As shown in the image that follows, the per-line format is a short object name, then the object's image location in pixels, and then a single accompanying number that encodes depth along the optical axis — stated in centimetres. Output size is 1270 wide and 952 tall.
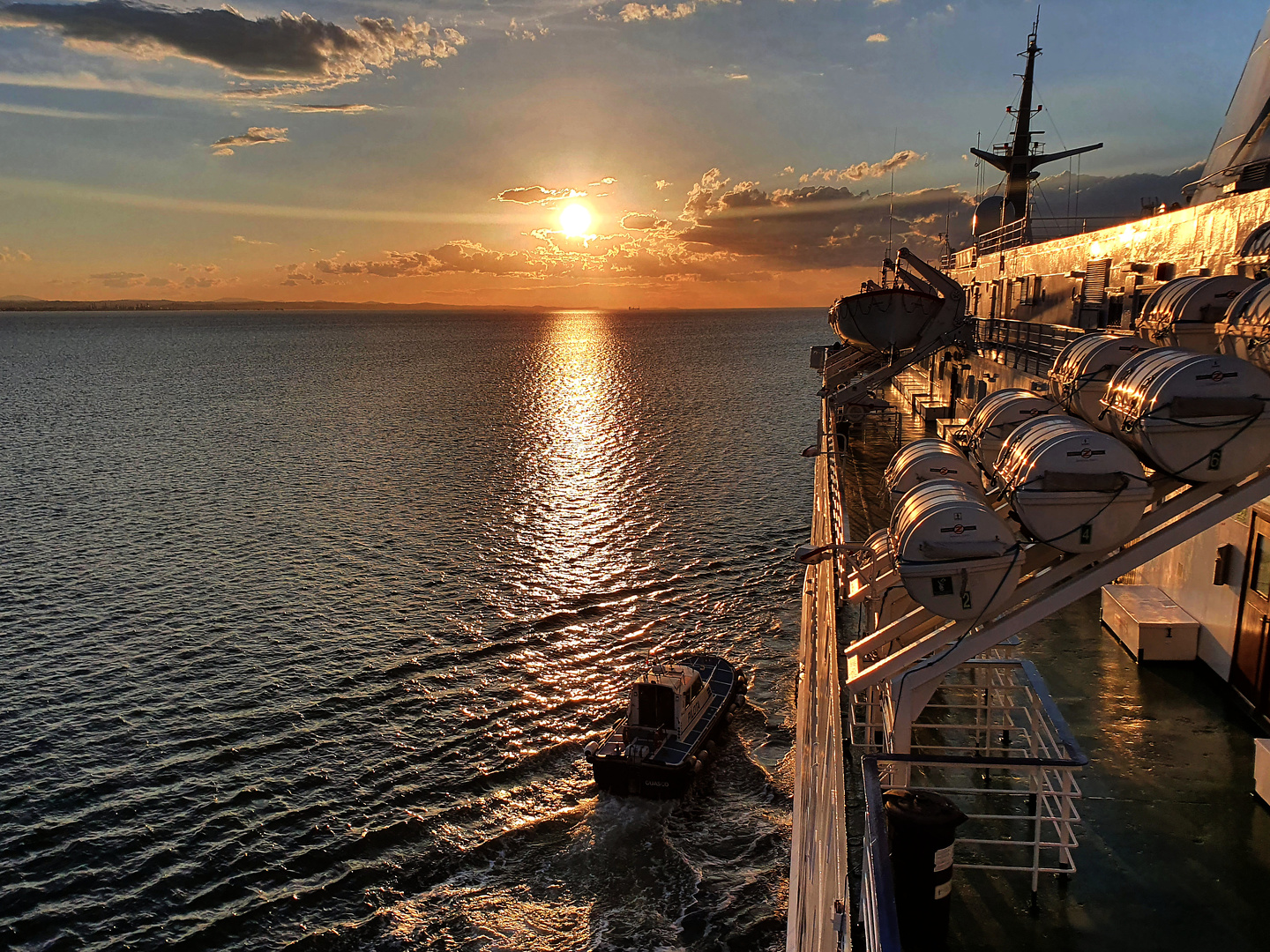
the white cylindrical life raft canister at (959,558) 754
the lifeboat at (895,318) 3391
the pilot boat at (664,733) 2262
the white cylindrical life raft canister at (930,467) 1038
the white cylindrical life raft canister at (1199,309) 1045
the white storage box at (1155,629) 1187
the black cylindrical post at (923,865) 666
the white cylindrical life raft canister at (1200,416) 752
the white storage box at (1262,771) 833
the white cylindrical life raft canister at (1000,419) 1105
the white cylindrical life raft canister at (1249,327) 881
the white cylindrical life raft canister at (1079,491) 750
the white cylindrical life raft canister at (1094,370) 1045
